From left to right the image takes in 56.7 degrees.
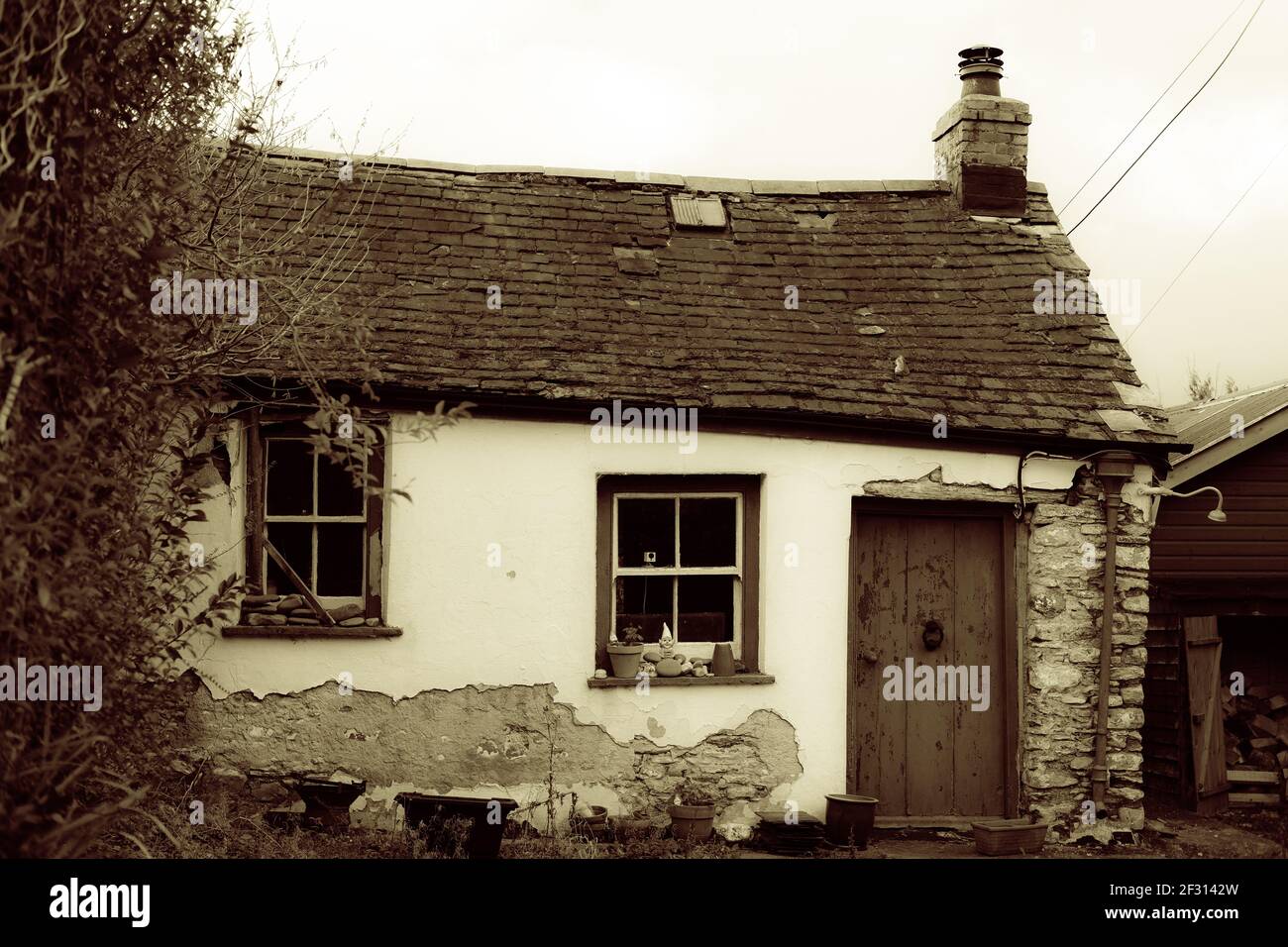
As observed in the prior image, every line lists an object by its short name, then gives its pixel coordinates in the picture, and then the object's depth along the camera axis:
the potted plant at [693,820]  7.82
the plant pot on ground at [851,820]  7.91
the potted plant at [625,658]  8.09
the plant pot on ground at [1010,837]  7.77
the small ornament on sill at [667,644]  8.30
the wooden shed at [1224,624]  10.20
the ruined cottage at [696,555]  7.99
